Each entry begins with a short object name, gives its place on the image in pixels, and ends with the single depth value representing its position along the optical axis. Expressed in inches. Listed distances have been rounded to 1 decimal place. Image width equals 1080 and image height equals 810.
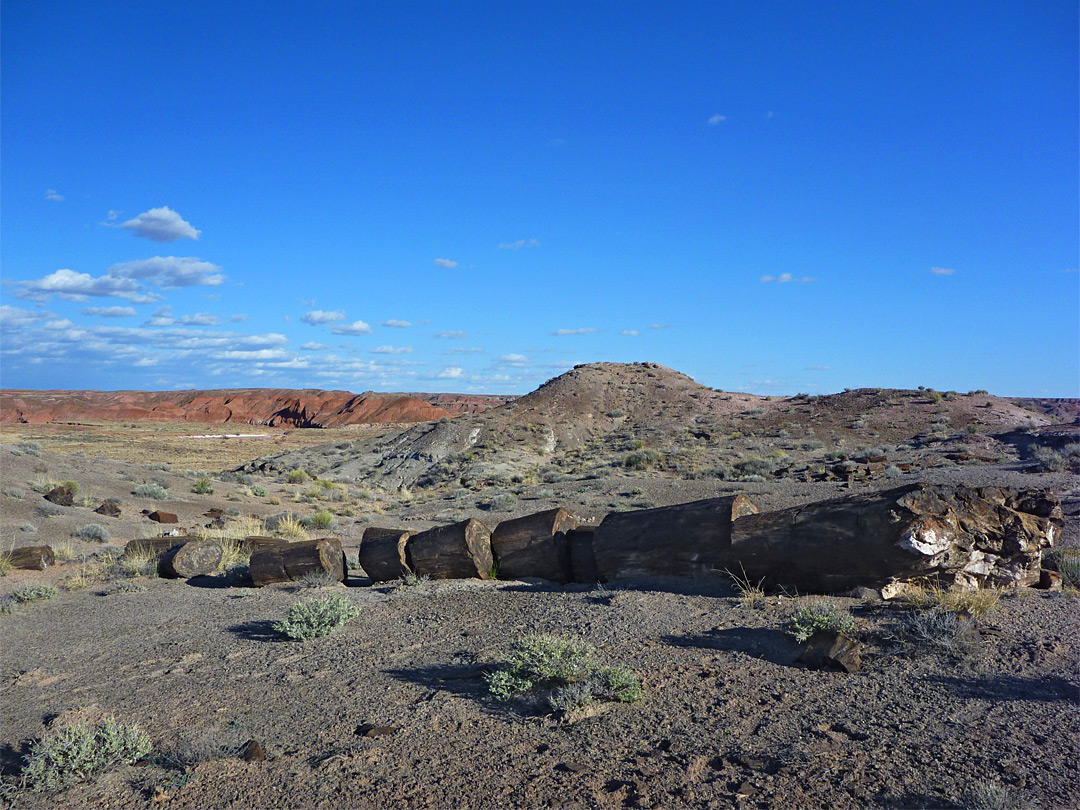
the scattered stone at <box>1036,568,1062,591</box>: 306.8
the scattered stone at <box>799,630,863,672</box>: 225.5
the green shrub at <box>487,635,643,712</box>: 211.8
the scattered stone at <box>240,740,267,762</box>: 195.2
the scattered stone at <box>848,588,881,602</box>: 288.4
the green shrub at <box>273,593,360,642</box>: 312.0
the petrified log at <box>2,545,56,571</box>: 509.0
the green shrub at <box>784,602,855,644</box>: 247.8
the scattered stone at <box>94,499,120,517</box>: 727.1
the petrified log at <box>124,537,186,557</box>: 517.2
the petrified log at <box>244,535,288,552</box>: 518.0
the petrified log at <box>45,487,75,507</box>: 734.5
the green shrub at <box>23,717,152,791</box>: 189.9
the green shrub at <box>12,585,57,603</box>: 414.3
